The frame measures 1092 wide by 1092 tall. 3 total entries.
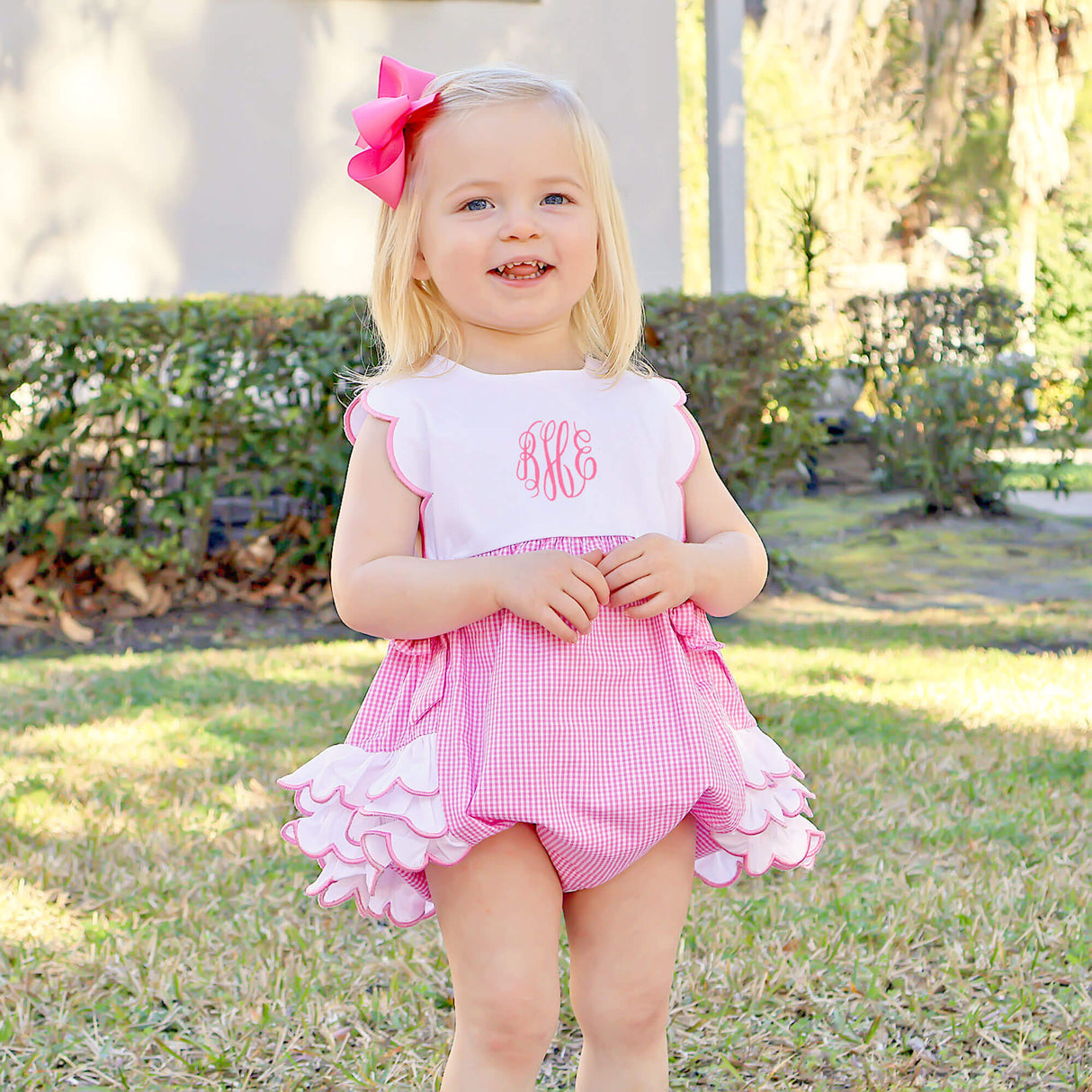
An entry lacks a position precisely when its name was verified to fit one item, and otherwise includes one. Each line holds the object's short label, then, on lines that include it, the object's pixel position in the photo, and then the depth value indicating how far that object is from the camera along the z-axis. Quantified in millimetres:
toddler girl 1507
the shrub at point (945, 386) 8070
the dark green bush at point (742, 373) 5949
